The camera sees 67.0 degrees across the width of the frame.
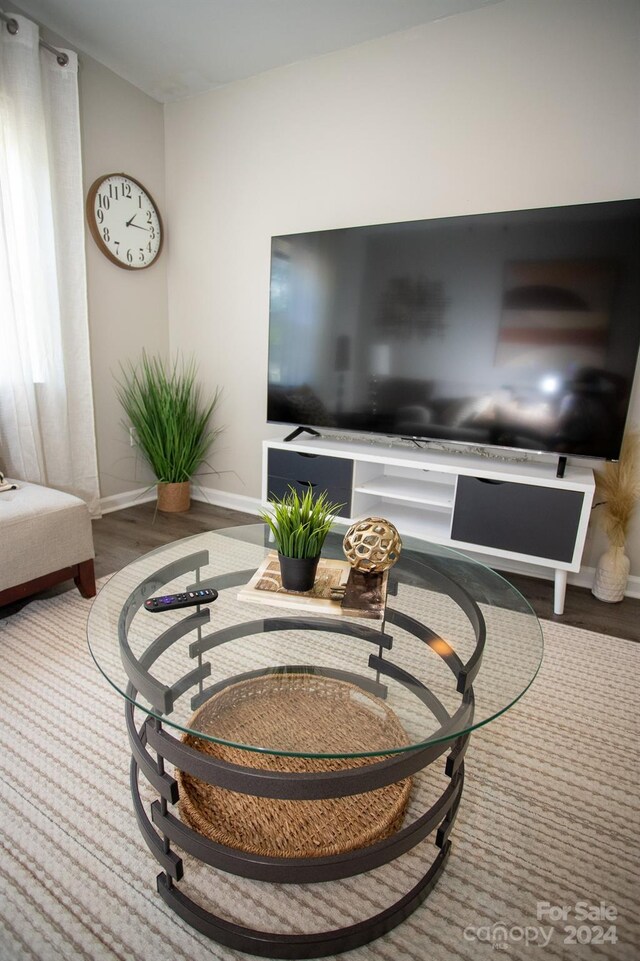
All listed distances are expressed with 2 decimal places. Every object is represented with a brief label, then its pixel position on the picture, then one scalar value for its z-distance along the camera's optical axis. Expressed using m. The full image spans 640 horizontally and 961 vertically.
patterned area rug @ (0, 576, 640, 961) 0.88
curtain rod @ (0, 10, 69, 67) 2.17
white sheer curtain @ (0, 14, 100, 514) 2.28
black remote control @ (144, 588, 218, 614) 1.10
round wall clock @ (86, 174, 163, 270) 2.79
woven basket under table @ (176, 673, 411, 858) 0.97
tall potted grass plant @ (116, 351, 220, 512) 2.97
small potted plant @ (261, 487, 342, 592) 1.15
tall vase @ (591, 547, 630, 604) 2.16
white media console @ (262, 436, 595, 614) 2.00
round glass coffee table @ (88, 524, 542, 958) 0.81
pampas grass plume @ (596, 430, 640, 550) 2.09
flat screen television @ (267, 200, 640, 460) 1.97
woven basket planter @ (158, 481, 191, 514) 3.13
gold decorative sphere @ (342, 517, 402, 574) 1.19
